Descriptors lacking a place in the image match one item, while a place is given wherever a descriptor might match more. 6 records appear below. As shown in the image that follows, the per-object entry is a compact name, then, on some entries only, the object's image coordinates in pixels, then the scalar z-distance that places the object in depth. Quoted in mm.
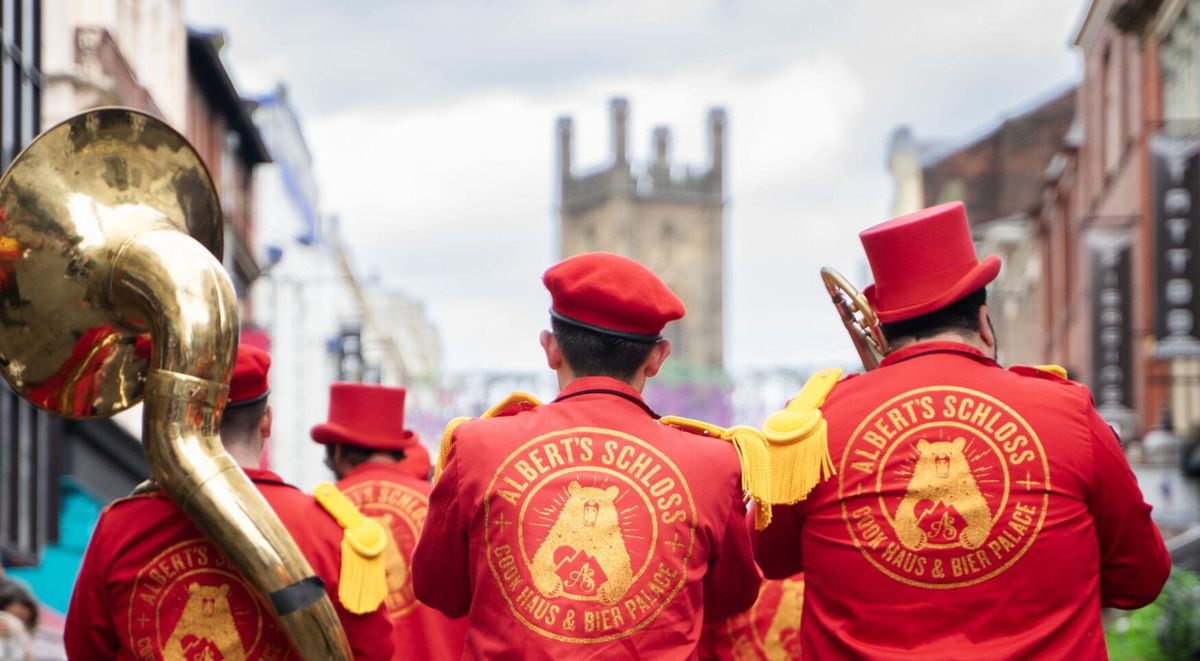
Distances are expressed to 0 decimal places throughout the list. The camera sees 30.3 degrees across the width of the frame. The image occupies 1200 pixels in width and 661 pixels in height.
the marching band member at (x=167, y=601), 5957
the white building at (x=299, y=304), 44875
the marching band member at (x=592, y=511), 5082
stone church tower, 134125
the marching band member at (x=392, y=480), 7711
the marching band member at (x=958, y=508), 5230
